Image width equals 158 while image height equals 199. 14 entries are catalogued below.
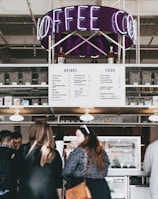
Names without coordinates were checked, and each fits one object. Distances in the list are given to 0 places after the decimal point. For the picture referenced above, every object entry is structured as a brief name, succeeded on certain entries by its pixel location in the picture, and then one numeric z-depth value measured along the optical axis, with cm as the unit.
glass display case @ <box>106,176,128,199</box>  544
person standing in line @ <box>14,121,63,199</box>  421
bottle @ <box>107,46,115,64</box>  698
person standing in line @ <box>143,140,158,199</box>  507
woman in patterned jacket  444
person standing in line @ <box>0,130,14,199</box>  495
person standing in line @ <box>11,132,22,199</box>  667
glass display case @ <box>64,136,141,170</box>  564
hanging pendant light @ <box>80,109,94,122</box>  714
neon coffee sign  631
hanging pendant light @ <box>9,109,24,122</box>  721
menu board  672
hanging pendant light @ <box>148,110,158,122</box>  724
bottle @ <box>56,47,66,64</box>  701
